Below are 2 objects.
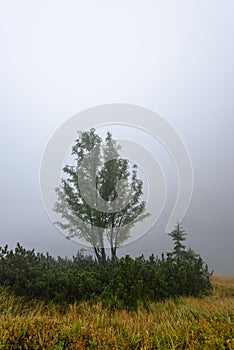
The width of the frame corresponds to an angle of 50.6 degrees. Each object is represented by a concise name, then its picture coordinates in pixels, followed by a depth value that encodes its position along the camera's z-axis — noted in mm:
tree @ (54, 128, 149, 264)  16500
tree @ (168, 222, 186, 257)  23298
